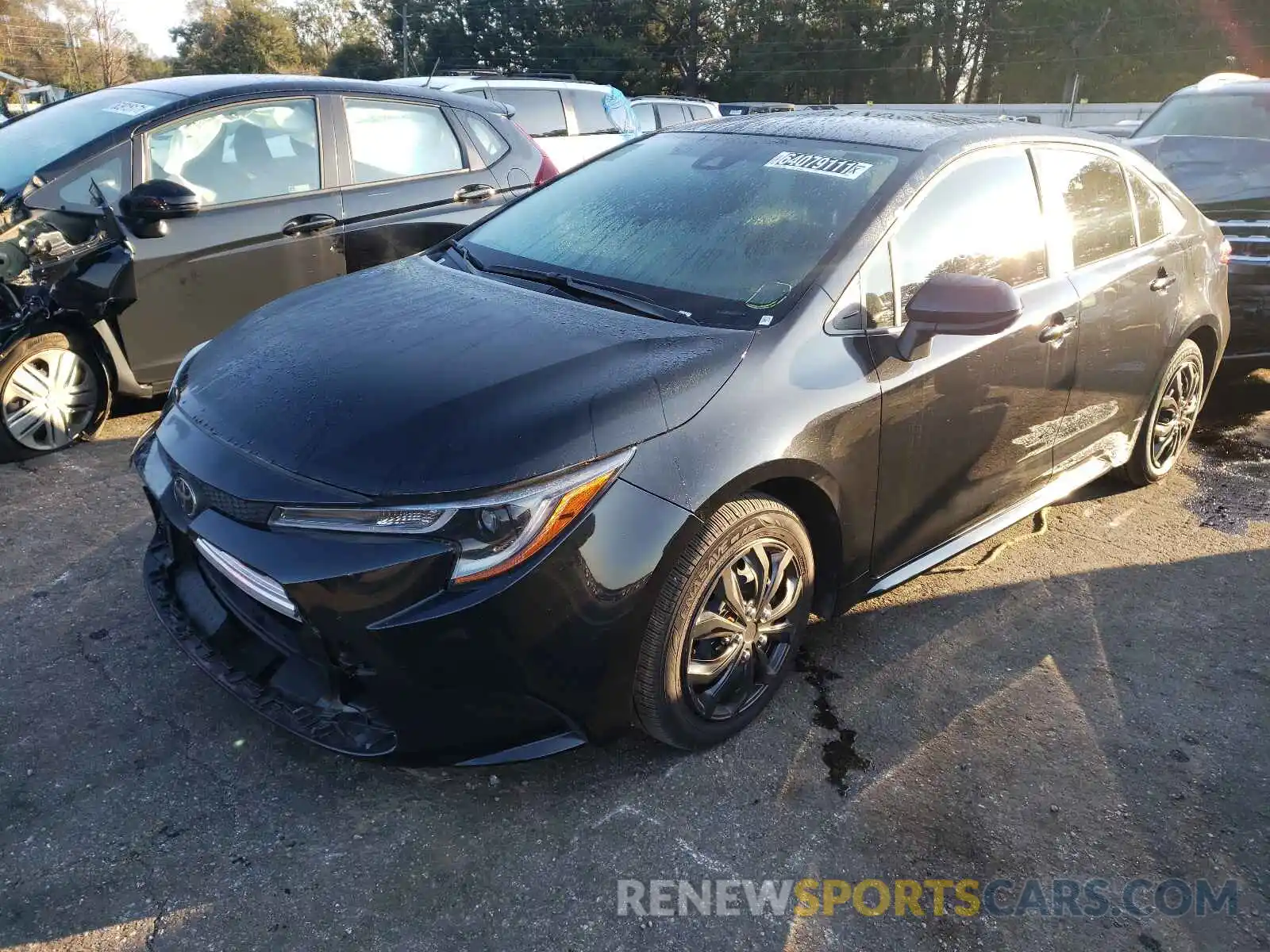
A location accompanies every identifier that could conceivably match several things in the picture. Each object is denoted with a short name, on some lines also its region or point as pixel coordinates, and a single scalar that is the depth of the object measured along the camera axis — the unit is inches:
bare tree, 2293.3
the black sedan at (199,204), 168.1
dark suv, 217.9
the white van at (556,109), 368.2
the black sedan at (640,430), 84.5
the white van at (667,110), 589.6
